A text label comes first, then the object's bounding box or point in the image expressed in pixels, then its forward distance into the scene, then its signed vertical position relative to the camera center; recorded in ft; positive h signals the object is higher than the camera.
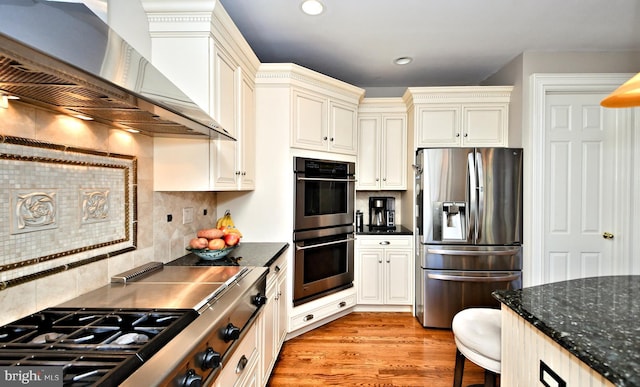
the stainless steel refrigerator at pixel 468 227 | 9.09 -1.06
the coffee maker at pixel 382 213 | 11.77 -0.82
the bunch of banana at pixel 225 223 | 7.30 -0.79
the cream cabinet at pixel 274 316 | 5.86 -2.70
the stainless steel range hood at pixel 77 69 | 1.61 +0.88
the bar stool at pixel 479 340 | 4.67 -2.35
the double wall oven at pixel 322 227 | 8.18 -1.02
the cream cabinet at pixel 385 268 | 10.21 -2.57
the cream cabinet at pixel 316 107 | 8.07 +2.46
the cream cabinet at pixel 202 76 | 5.32 +2.13
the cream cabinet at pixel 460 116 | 9.89 +2.51
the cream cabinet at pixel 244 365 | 3.80 -2.47
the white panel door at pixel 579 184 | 8.85 +0.25
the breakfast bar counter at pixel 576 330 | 2.58 -1.40
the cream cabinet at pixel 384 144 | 10.99 +1.73
